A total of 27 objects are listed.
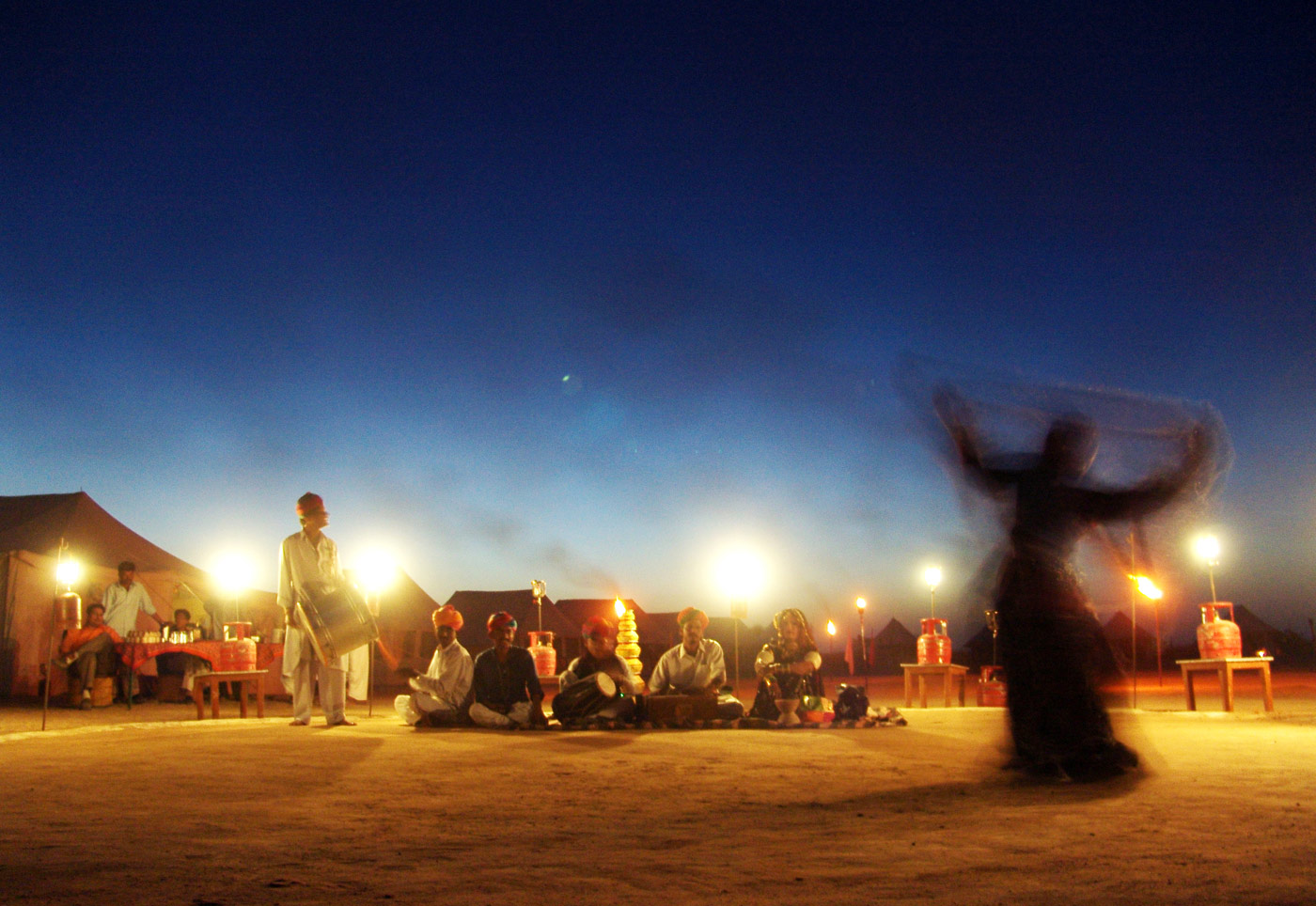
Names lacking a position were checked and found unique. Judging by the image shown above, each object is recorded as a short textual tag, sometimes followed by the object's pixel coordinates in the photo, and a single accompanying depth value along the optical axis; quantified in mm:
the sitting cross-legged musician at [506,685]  8578
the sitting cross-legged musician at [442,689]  8758
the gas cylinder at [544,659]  11297
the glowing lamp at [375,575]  11016
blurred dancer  4719
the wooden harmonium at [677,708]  8672
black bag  8711
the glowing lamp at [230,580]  13734
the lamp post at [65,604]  12805
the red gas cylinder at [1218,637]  10531
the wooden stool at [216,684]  10062
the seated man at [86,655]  12227
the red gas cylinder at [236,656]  10461
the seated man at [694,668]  8992
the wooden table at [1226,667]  10227
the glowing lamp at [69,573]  14270
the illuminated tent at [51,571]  13797
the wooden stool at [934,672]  11875
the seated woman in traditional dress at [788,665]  8953
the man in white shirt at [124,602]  13672
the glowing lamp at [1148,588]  6395
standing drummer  8562
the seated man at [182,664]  13797
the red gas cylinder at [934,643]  12242
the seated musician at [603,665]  8945
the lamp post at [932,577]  13609
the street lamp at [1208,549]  10062
